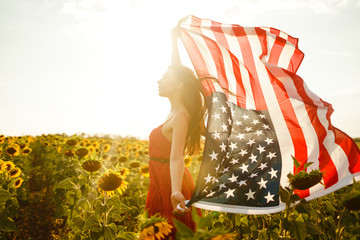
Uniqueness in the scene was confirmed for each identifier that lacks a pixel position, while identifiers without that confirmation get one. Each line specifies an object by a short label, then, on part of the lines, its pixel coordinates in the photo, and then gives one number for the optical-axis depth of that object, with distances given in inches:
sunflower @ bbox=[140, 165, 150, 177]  247.8
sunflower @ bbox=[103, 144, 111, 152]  446.9
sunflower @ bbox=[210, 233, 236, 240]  42.8
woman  112.6
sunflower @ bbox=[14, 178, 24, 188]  216.9
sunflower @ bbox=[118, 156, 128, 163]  287.0
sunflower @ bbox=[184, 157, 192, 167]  279.5
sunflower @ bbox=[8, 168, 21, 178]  234.2
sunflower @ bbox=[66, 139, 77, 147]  286.8
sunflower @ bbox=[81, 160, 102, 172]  146.3
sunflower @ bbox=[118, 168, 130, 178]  179.0
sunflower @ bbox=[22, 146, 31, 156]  370.0
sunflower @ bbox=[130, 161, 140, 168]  277.1
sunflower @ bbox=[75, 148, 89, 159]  212.7
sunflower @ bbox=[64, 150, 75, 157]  276.4
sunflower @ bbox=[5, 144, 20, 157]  333.8
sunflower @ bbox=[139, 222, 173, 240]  68.6
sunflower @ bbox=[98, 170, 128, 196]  129.7
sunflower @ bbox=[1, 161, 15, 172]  248.6
